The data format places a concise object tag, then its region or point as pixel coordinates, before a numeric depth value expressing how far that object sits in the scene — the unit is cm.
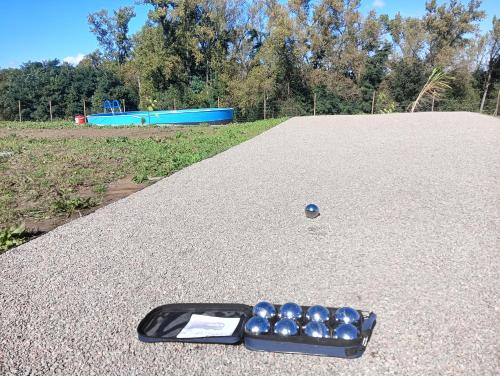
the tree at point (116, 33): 4294
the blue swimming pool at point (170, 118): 2092
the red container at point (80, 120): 2158
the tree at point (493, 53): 2883
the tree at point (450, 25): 3444
